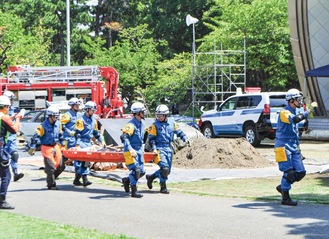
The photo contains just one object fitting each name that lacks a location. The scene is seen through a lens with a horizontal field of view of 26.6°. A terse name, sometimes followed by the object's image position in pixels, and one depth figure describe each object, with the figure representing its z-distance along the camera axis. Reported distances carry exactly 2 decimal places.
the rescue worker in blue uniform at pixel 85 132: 15.12
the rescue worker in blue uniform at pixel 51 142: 14.52
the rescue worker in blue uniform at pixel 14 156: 15.55
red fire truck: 28.86
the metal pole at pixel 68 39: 34.34
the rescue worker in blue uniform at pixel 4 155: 11.64
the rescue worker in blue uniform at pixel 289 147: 11.73
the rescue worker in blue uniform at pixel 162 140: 13.60
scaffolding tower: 36.00
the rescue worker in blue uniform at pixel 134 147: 13.20
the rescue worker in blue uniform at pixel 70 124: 16.29
